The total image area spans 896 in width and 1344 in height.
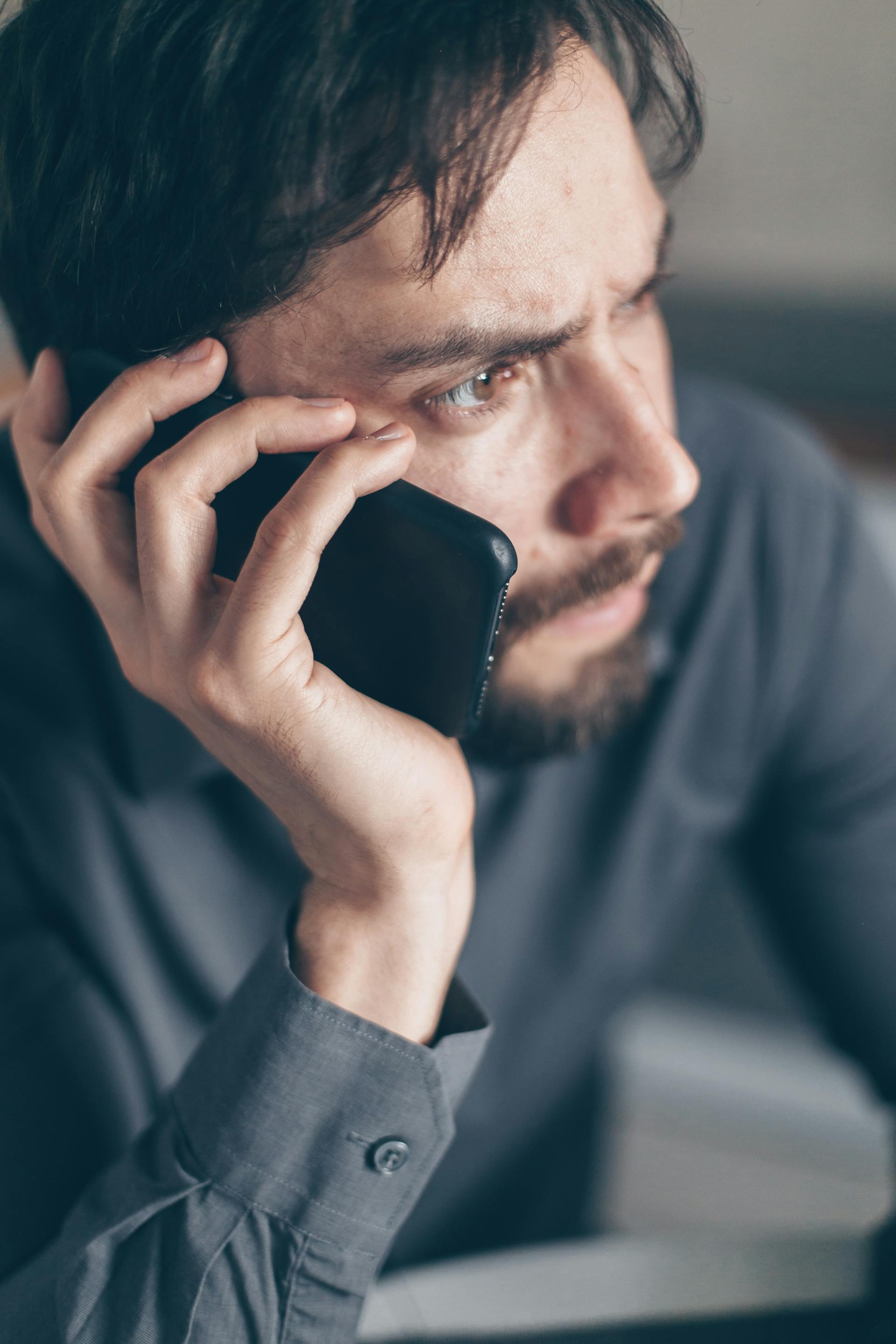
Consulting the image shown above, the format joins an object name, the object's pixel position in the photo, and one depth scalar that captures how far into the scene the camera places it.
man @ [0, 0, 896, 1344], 0.59
